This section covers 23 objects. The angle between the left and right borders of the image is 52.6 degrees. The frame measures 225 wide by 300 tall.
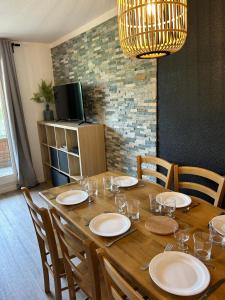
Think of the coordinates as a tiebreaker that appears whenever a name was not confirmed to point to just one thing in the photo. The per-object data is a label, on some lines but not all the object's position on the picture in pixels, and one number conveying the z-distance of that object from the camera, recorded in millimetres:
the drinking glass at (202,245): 1060
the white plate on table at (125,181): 1872
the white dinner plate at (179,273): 885
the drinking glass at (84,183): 1816
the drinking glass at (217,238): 1127
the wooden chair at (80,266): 1021
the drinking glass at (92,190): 1707
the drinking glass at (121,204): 1482
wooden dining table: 945
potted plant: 3859
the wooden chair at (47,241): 1348
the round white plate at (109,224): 1266
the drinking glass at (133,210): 1415
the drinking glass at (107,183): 1850
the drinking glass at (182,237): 1120
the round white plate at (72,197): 1626
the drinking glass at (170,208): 1411
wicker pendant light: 1052
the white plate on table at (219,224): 1200
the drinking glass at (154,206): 1468
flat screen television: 3188
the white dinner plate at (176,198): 1505
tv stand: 3076
